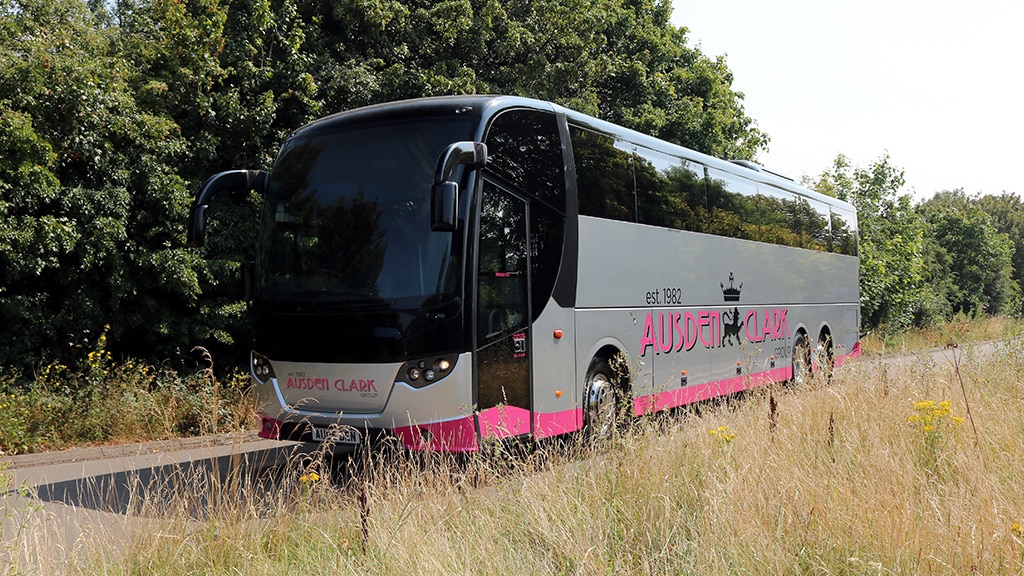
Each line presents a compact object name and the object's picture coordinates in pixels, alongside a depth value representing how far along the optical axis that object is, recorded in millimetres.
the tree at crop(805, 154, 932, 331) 26250
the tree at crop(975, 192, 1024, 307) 76000
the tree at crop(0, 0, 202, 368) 11250
